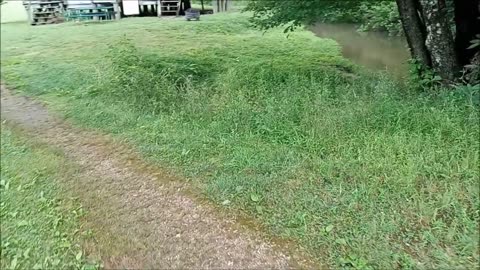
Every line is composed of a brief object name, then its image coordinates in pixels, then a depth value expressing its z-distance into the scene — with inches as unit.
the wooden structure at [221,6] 735.2
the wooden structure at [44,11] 545.3
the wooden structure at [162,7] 617.0
